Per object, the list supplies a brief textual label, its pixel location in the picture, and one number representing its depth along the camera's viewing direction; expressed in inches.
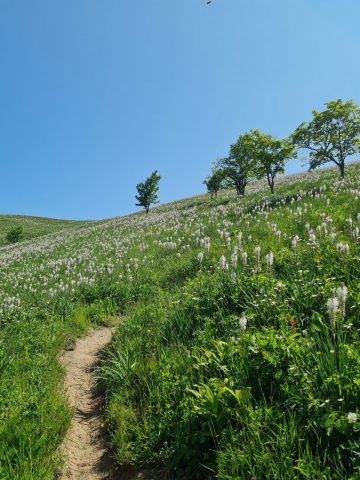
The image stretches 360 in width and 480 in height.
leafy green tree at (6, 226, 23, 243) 2096.5
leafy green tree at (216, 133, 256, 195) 1545.3
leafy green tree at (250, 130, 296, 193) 1156.1
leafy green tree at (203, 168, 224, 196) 1694.1
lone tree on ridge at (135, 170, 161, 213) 2294.5
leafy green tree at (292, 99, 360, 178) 933.8
